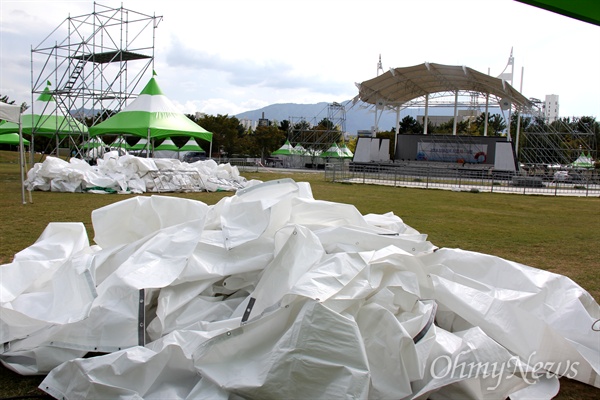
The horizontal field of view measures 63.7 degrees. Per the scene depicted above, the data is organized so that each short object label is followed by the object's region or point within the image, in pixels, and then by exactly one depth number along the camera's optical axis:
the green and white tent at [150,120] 19.42
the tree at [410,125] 77.75
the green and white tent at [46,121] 27.36
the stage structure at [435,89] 38.19
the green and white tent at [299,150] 57.94
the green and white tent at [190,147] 48.52
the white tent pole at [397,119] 45.28
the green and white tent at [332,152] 57.69
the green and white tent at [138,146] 47.20
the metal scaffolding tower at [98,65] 25.50
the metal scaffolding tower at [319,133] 52.12
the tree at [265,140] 63.47
